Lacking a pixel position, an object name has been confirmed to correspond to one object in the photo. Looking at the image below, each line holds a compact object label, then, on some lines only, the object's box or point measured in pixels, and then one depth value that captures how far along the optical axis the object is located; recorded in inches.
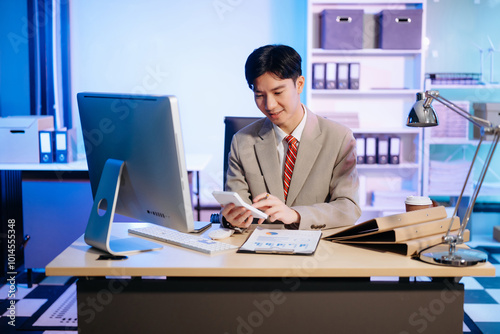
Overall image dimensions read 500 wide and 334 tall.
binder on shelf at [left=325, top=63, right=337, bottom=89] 161.8
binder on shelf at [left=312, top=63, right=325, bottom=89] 161.6
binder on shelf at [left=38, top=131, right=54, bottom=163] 142.5
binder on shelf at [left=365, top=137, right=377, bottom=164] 163.0
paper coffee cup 74.2
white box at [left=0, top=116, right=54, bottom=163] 140.9
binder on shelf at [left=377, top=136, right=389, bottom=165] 163.3
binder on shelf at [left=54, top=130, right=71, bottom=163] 142.1
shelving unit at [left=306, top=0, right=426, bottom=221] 162.4
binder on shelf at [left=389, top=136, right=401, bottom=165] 162.7
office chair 100.3
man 79.6
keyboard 66.6
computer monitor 59.1
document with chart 64.6
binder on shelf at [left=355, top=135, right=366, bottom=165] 162.9
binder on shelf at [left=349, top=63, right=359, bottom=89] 161.5
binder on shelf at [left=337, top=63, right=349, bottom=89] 161.9
